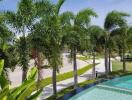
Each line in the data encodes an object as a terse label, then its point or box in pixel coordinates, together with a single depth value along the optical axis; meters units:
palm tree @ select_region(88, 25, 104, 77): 9.26
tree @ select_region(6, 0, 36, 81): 4.75
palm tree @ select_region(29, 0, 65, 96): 4.95
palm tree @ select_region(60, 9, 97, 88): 6.46
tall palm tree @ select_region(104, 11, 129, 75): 9.29
